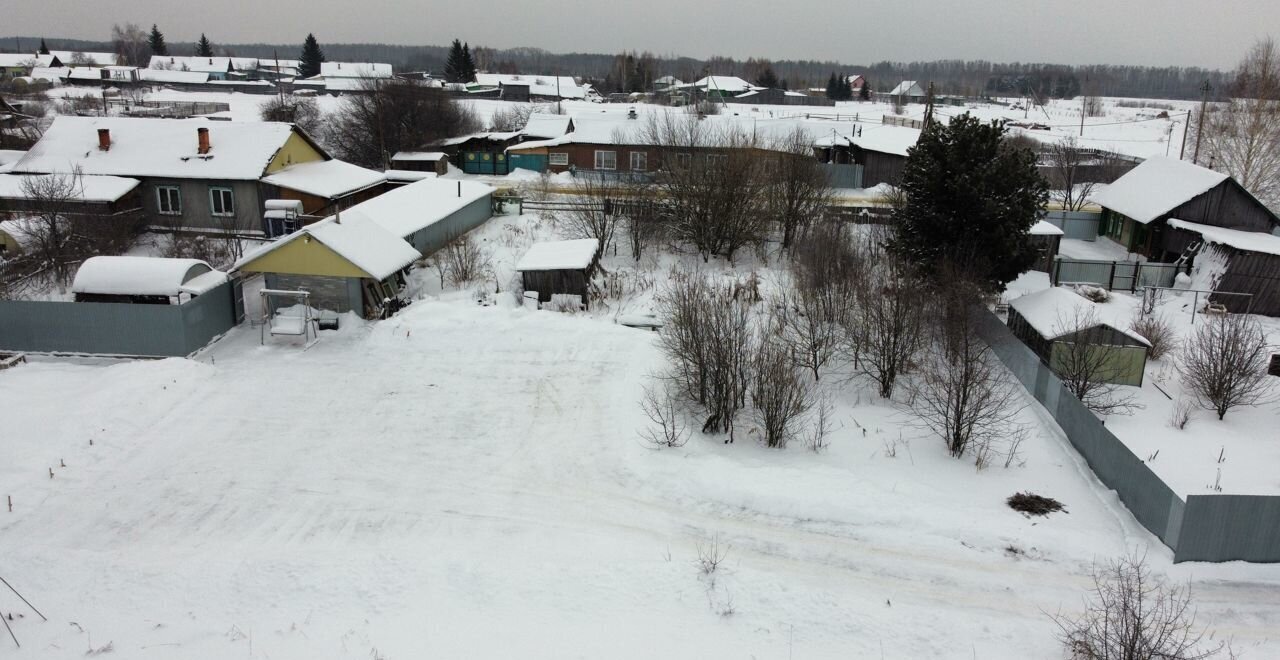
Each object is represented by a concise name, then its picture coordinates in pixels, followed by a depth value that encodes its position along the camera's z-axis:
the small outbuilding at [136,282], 20.08
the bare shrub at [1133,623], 9.02
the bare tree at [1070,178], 38.59
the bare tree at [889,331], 17.75
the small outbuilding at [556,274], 22.86
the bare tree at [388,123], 47.56
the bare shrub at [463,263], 24.83
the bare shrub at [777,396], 15.40
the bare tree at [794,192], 28.30
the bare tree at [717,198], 27.78
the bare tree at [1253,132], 36.41
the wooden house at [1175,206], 28.23
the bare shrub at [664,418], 15.33
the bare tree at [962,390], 15.18
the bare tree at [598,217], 28.36
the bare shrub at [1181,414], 17.20
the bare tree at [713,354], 15.91
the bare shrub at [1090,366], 17.83
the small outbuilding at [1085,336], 18.45
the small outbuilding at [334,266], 20.75
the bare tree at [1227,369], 17.33
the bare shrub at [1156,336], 20.56
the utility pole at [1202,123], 38.34
